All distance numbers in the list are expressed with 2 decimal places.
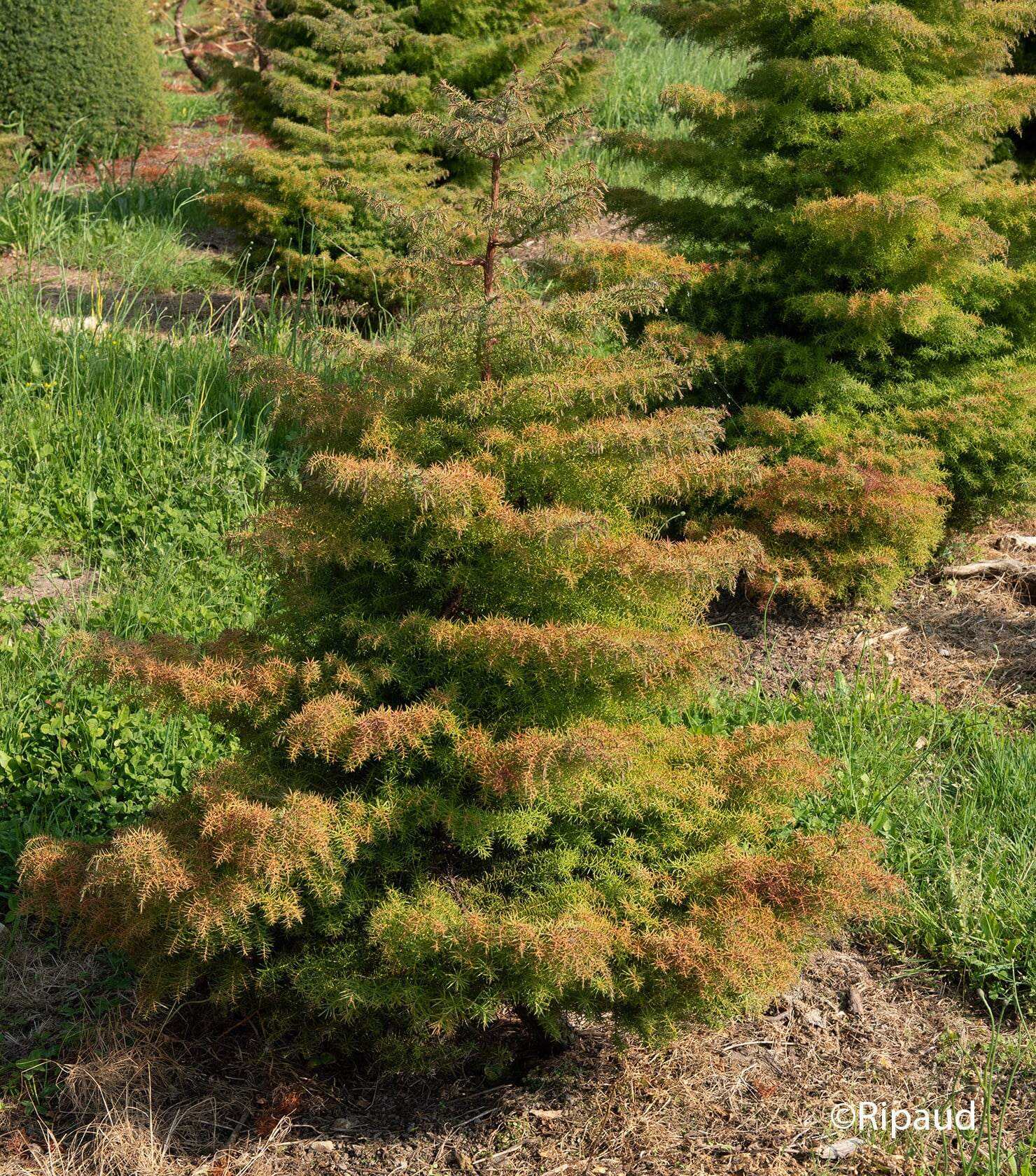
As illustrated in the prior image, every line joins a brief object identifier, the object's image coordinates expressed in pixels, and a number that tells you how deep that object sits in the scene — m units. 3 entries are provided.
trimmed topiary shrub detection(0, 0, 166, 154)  9.16
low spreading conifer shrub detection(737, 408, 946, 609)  4.57
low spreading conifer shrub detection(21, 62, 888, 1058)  2.38
